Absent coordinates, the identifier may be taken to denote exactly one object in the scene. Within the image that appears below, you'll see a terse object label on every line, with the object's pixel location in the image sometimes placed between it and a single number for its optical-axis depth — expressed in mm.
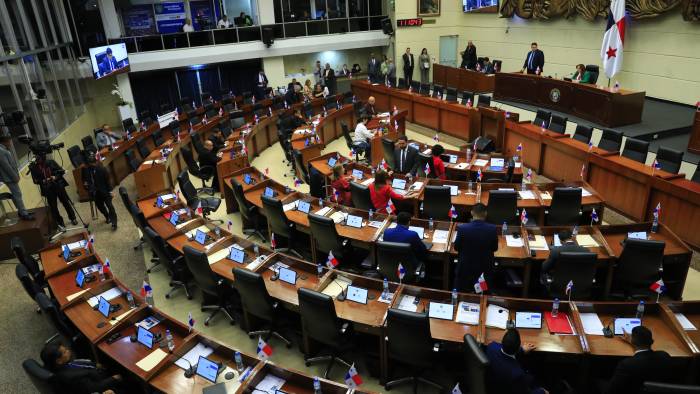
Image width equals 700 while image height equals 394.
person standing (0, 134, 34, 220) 7996
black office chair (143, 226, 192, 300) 6441
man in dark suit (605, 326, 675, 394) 3699
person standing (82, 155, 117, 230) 8812
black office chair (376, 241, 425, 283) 5578
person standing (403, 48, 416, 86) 18781
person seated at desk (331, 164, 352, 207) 7980
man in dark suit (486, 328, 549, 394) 3658
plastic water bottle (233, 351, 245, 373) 4268
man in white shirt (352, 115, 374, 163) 11086
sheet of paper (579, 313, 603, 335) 4449
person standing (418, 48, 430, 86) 19156
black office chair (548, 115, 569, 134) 10141
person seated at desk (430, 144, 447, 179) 8484
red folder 4477
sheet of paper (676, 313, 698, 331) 4375
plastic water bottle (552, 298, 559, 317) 4671
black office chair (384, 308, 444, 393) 4363
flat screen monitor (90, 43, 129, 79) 13625
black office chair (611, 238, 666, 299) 5281
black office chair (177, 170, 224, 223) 8555
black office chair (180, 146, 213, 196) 10273
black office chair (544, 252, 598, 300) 5186
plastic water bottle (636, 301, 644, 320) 4536
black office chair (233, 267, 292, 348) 5209
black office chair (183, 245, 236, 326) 5815
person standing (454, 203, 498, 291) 5184
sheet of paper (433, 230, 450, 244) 6180
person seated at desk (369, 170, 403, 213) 7191
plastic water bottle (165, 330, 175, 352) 4586
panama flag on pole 11203
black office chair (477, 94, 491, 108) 12104
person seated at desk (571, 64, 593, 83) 12224
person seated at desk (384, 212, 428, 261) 5680
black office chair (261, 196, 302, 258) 7108
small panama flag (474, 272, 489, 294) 4896
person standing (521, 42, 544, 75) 13917
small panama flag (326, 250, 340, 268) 5633
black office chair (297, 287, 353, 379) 4750
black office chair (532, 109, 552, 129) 10650
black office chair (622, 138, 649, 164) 8367
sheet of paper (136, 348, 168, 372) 4411
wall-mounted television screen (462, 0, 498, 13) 18078
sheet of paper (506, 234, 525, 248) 5988
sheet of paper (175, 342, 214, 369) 4438
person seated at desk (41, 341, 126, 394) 4045
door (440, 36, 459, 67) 20344
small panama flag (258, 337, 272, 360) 4203
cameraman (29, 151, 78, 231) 8672
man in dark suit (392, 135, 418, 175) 9016
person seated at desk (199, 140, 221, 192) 10367
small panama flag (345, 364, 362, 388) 3840
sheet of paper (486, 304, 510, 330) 4597
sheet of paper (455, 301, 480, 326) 4679
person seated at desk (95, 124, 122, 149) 11883
